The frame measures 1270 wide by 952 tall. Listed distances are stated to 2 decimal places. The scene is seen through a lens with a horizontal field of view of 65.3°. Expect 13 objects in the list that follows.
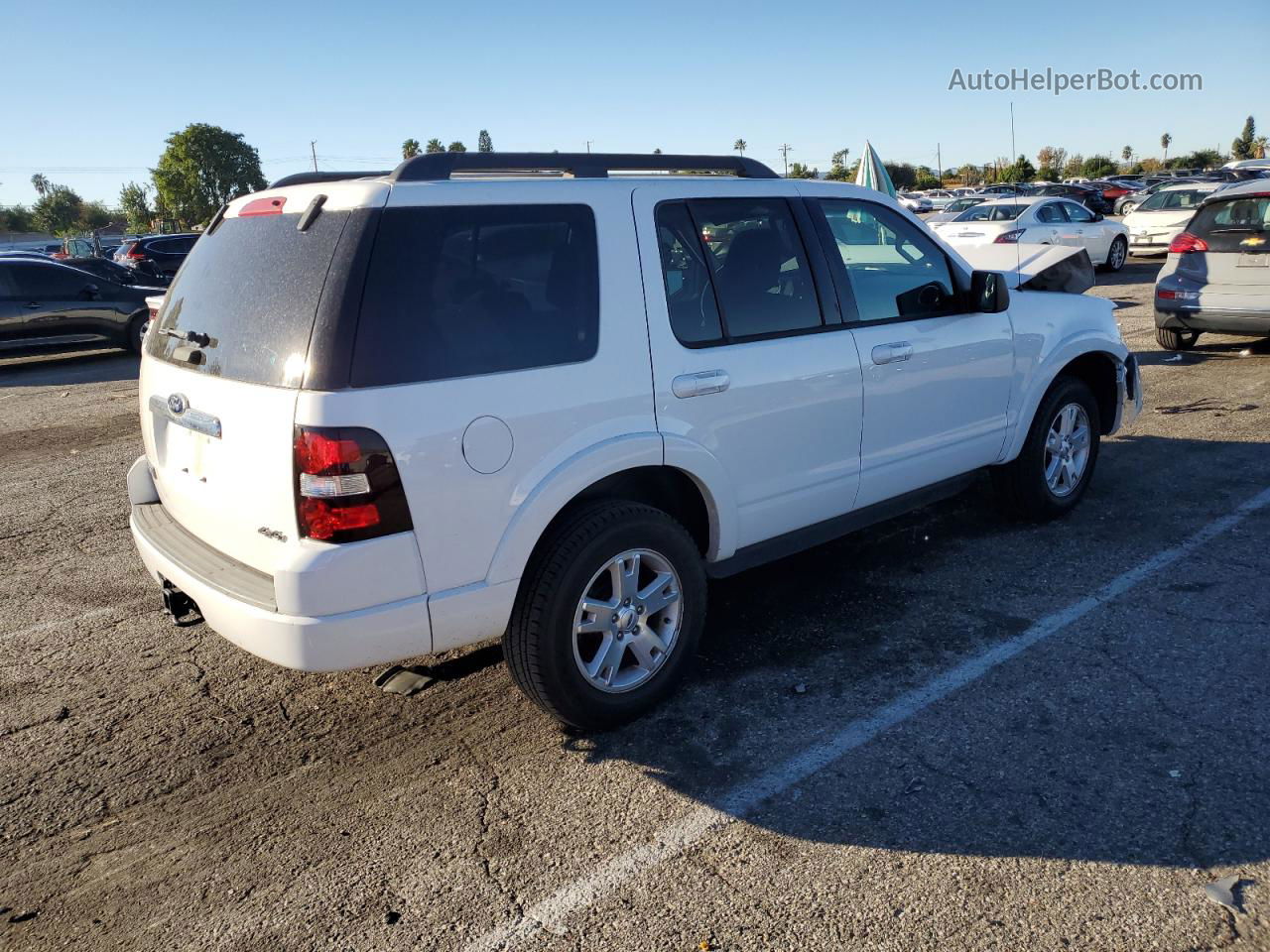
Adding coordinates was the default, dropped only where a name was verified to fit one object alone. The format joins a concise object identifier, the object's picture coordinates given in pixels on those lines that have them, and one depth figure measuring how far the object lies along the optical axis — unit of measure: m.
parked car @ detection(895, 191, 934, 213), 32.56
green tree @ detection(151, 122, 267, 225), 132.12
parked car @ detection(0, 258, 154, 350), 13.95
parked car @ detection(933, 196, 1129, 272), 16.05
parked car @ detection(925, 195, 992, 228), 23.17
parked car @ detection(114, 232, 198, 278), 23.67
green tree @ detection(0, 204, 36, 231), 118.56
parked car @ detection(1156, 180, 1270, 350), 9.53
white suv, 2.97
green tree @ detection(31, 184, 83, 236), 122.62
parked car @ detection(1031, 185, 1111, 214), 35.66
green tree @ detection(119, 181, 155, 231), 129.50
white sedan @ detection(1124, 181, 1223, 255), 20.25
